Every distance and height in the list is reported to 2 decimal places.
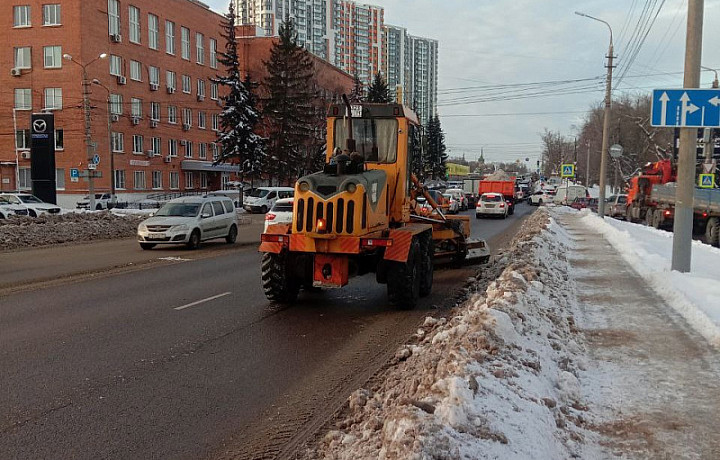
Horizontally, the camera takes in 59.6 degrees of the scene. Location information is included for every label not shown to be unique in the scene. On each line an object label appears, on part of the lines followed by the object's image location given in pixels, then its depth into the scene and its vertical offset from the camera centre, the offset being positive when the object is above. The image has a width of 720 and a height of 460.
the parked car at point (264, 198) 45.53 -1.29
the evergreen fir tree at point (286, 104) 55.12 +6.71
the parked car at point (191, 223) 18.77 -1.36
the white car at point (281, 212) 20.38 -1.03
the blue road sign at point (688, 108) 10.41 +1.33
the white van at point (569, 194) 57.72 -0.78
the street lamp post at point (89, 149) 37.47 +1.80
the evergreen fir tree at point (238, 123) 52.06 +4.74
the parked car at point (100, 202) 45.12 -1.78
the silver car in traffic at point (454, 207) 37.27 -1.44
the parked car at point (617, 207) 44.78 -1.49
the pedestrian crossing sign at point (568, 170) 41.59 +1.03
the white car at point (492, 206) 39.31 -1.36
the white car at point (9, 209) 28.42 -1.53
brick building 49.81 +7.50
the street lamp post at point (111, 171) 45.05 +0.51
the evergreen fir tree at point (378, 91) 64.88 +9.54
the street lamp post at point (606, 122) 31.38 +3.25
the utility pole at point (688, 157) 10.76 +0.53
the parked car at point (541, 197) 64.55 -1.28
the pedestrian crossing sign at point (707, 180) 24.95 +0.31
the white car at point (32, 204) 30.25 -1.33
